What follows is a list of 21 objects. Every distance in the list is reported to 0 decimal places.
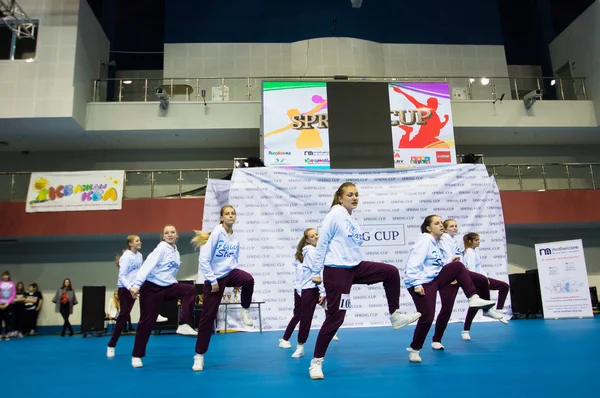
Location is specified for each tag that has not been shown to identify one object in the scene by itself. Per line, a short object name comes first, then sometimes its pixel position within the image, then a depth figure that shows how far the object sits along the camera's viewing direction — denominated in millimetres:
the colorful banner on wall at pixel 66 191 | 13688
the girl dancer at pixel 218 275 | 5160
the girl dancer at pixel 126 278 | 6938
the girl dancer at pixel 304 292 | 6004
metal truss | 14406
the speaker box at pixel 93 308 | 12344
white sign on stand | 11883
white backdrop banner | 10625
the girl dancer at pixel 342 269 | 4348
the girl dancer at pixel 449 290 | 5910
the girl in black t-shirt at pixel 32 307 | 14328
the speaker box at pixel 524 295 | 13203
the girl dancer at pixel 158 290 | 5438
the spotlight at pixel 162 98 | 15781
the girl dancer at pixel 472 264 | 7352
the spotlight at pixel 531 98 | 16641
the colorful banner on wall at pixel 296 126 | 13164
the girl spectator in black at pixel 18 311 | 13961
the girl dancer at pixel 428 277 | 5020
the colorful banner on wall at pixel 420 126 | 13500
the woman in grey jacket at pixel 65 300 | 13789
